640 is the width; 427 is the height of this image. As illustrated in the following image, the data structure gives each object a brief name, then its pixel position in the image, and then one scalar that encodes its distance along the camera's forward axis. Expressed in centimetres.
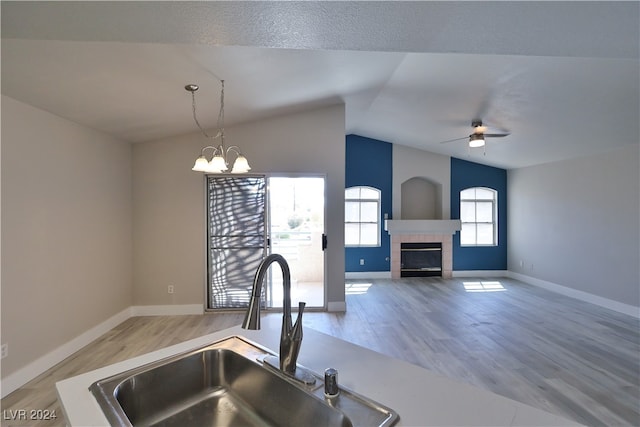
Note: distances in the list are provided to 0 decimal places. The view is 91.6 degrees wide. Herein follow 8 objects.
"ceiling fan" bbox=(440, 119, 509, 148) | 440
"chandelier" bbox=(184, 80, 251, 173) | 259
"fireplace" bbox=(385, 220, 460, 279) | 704
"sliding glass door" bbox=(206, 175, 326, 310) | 450
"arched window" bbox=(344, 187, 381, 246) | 720
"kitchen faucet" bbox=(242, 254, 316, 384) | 102
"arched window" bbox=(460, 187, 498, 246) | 734
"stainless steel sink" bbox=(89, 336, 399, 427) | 90
